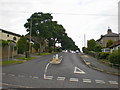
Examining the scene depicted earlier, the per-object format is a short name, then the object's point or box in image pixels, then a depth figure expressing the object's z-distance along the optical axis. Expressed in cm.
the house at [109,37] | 5300
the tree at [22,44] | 2654
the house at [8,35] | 3280
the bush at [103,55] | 2327
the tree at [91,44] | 4665
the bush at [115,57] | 1497
